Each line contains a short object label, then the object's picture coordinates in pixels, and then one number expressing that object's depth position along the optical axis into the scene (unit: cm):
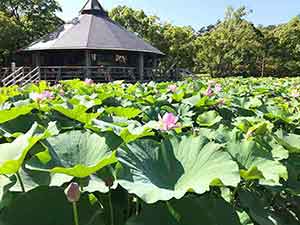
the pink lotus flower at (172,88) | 290
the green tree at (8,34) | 2120
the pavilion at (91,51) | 1752
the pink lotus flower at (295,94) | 292
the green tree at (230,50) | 2973
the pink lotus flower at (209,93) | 242
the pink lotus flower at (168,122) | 123
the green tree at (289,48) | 2986
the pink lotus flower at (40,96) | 167
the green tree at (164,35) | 2784
